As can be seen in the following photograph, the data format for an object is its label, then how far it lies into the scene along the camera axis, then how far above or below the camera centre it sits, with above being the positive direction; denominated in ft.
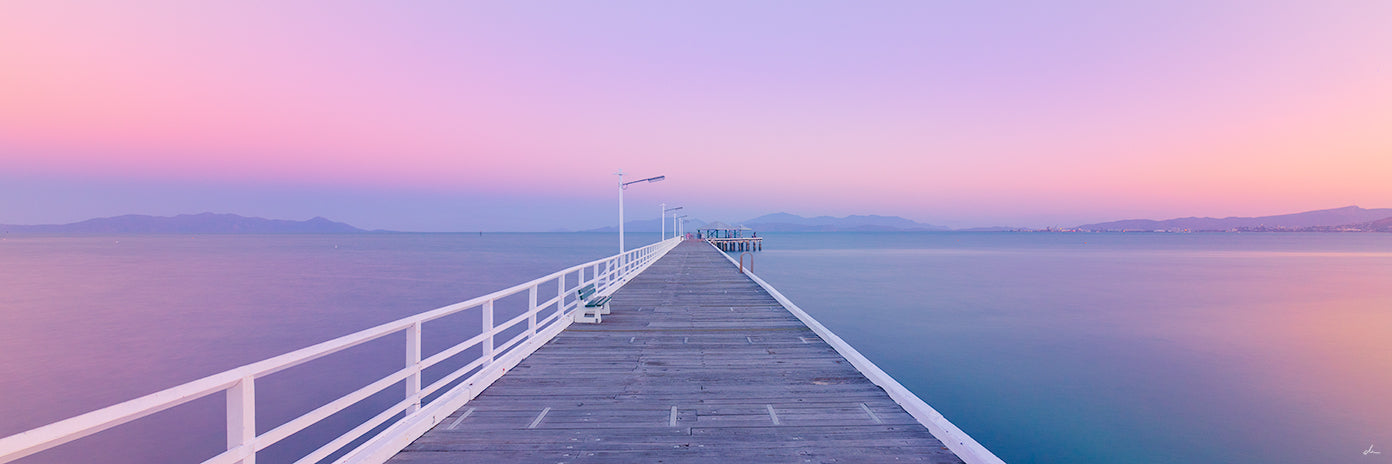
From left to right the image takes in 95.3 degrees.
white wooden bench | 34.68 -4.19
